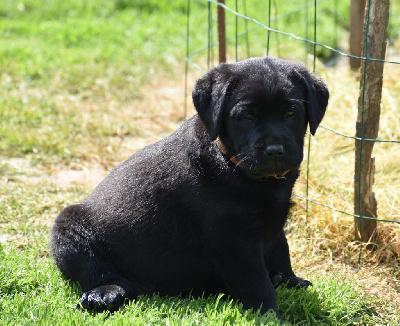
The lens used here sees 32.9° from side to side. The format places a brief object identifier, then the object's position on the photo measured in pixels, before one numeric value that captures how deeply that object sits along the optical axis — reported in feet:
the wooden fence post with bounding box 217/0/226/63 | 19.22
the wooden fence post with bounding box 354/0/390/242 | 14.14
